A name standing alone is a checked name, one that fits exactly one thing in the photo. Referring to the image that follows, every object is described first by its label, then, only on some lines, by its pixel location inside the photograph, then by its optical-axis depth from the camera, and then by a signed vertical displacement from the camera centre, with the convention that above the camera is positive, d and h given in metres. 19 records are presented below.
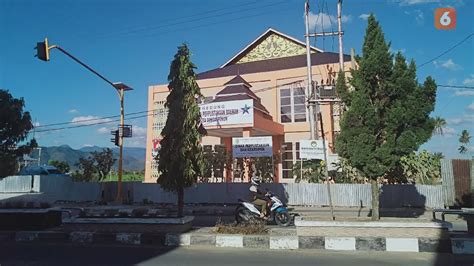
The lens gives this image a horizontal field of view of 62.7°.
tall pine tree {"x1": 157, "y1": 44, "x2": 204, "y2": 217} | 10.05 +1.18
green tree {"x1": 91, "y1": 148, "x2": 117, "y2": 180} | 27.02 +1.20
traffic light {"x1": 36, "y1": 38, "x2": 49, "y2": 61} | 14.05 +4.62
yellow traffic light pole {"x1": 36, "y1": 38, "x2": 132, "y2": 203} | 17.92 +3.54
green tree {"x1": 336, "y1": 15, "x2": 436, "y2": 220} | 9.15 +1.57
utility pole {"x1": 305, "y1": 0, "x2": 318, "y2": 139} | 23.23 +4.54
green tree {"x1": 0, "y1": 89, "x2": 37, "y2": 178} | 14.17 +1.88
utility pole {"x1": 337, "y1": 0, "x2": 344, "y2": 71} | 23.94 +9.90
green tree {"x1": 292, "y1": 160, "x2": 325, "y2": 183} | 20.73 +0.37
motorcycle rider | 11.12 -0.60
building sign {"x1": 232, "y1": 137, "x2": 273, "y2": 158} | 19.91 +1.61
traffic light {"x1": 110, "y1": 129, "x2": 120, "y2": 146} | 19.44 +2.01
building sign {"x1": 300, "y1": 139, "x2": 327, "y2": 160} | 11.21 +0.77
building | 22.69 +4.96
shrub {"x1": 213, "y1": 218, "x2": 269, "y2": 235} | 8.92 -1.17
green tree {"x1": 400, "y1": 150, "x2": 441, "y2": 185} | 19.12 +0.44
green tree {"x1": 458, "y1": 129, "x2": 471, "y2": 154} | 47.83 +4.92
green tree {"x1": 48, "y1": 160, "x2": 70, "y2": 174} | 38.77 +1.36
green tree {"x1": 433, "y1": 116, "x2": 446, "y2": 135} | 46.39 +7.00
